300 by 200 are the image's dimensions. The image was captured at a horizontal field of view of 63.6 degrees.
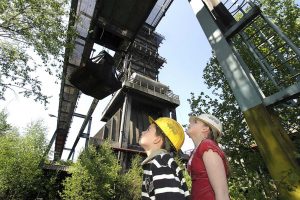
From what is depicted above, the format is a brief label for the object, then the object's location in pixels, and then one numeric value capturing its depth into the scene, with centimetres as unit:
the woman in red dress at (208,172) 177
